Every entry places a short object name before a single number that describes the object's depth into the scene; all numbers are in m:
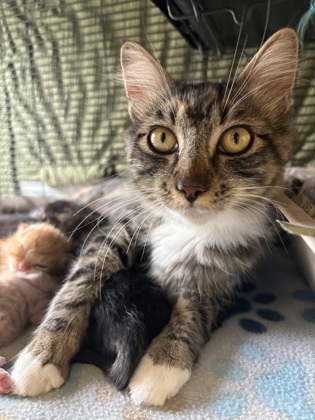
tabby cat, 0.17
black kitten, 0.16
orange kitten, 0.20
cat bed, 0.14
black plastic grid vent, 0.24
